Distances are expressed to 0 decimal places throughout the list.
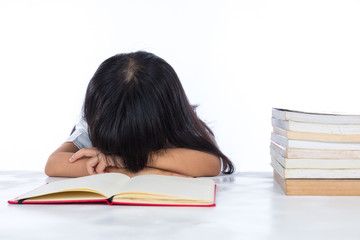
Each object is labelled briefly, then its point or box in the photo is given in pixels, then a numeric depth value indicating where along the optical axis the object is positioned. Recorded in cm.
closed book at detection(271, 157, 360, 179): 88
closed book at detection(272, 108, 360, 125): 88
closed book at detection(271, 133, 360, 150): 87
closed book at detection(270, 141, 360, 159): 87
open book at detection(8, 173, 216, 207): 78
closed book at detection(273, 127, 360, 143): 87
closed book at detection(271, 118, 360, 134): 87
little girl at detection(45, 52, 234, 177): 119
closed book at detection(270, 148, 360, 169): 87
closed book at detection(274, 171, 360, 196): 88
